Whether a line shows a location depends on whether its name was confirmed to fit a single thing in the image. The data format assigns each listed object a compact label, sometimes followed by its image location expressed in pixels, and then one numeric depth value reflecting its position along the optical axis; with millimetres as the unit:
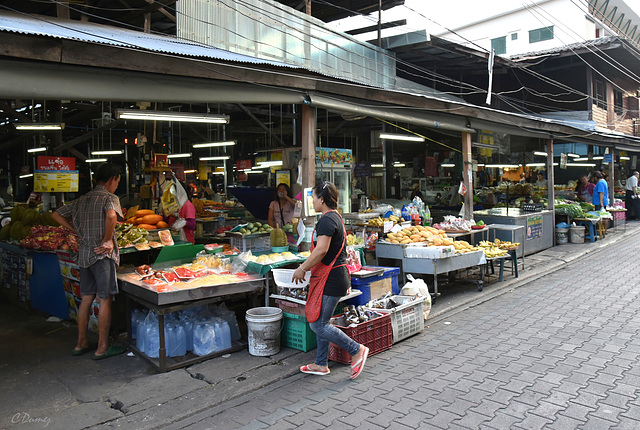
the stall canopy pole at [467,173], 10750
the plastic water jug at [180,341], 5277
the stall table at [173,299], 4910
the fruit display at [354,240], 7574
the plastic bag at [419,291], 6609
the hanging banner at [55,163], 6871
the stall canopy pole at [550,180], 13909
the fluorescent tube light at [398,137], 11970
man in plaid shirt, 5289
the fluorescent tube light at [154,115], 6309
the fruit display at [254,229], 7566
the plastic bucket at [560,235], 14227
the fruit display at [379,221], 8805
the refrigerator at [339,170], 10242
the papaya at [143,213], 7625
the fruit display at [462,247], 8223
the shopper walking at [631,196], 19938
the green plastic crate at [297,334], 5444
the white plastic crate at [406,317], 5785
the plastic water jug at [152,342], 5234
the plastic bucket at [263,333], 5285
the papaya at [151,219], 7508
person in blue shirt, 15859
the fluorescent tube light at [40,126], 7860
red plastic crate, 5133
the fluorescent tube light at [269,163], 11470
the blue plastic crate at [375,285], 6070
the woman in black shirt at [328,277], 4621
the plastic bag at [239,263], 6098
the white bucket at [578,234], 14219
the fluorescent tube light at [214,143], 12402
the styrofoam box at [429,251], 7562
